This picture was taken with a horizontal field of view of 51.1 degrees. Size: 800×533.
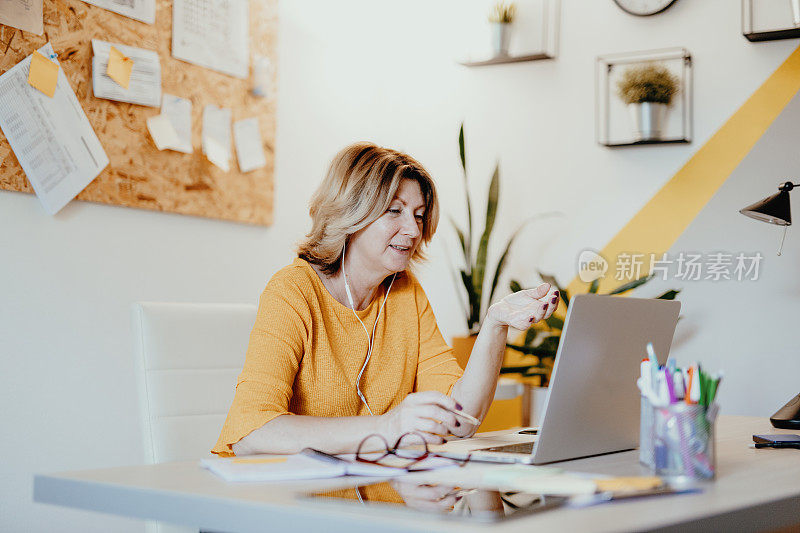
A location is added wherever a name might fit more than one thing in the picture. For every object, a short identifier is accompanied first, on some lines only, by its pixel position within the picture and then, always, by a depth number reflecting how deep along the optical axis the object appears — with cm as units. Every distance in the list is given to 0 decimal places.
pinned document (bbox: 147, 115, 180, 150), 272
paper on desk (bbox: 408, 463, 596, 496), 103
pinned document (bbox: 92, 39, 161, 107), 254
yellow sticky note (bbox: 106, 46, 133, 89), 257
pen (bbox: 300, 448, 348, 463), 123
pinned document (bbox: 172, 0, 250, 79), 286
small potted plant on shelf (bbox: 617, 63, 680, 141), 313
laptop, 125
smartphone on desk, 160
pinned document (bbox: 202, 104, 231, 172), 294
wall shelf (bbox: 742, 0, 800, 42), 296
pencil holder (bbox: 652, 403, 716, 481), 116
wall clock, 320
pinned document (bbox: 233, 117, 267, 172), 308
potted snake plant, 323
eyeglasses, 126
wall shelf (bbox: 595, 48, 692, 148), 315
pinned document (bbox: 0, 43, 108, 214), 231
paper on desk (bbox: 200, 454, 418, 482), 111
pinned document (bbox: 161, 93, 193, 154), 278
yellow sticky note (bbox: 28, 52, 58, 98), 235
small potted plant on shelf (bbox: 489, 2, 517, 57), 341
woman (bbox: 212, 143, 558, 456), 158
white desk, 86
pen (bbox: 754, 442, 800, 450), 159
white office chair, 171
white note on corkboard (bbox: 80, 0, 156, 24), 259
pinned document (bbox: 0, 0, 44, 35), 228
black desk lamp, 244
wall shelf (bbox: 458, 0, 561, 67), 342
